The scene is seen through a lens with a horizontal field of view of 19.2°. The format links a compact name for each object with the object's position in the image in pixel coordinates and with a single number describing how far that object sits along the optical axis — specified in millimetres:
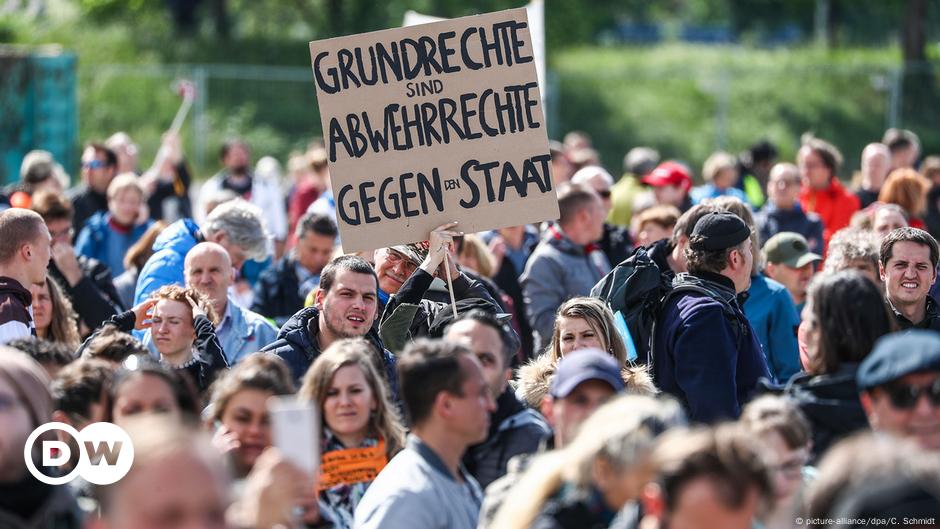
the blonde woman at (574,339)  12225
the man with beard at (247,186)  28782
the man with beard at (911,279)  13297
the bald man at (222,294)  14429
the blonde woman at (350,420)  10201
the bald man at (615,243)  19308
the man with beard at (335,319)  12862
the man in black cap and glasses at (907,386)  8140
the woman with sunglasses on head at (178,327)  12840
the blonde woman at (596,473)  7480
